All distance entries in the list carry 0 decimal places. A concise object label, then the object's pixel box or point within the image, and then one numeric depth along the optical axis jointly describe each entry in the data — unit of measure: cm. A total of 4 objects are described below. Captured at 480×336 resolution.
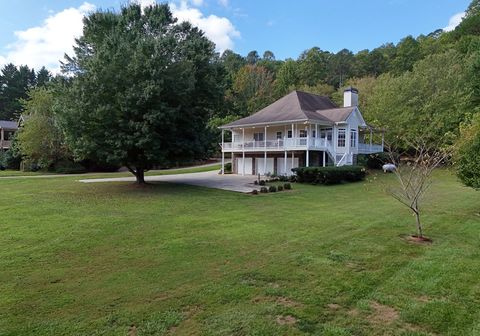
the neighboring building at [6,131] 4609
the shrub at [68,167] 3334
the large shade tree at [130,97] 1569
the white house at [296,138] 2564
